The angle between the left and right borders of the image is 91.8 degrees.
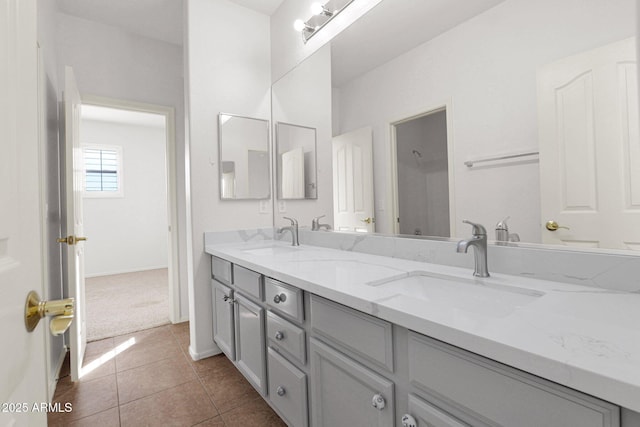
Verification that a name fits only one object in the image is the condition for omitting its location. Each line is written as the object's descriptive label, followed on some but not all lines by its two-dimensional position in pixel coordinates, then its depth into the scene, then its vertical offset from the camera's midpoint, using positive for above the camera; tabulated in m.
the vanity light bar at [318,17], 1.87 +1.26
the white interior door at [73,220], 1.95 +0.00
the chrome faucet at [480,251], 1.12 -0.15
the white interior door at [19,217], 0.44 +0.01
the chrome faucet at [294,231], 2.18 -0.12
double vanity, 0.55 -0.32
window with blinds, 5.15 +0.81
